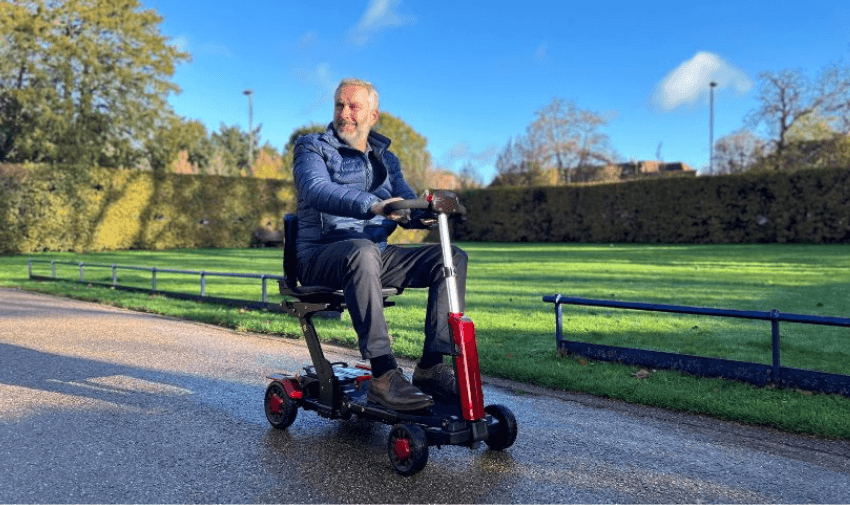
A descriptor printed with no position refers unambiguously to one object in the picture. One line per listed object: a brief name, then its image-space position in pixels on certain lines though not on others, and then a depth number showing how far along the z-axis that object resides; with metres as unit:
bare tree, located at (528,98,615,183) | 49.41
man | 3.37
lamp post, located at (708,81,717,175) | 48.84
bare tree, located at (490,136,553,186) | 45.41
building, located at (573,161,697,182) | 47.38
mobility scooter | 3.10
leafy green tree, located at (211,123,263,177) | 67.19
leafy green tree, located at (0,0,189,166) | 31.80
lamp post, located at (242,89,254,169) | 61.47
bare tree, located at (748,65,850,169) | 36.28
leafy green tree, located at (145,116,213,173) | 36.66
